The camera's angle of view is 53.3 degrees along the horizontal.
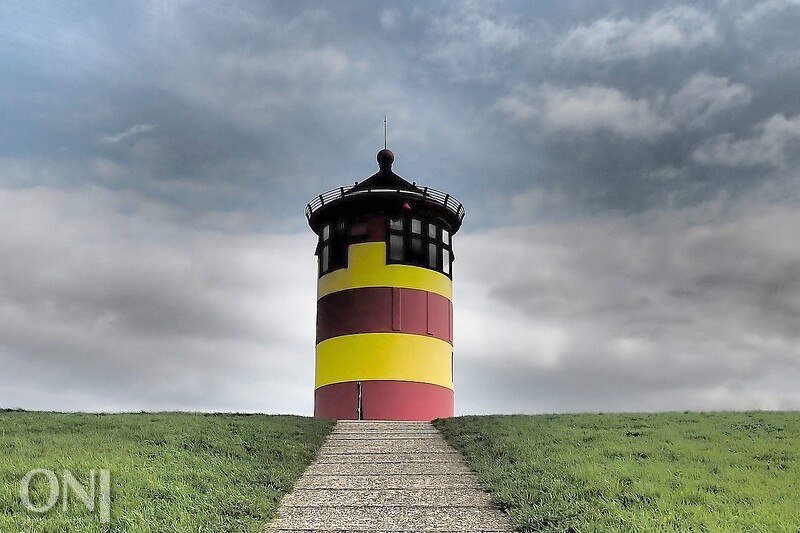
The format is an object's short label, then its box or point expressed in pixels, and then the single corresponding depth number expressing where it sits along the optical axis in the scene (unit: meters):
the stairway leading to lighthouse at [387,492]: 8.01
